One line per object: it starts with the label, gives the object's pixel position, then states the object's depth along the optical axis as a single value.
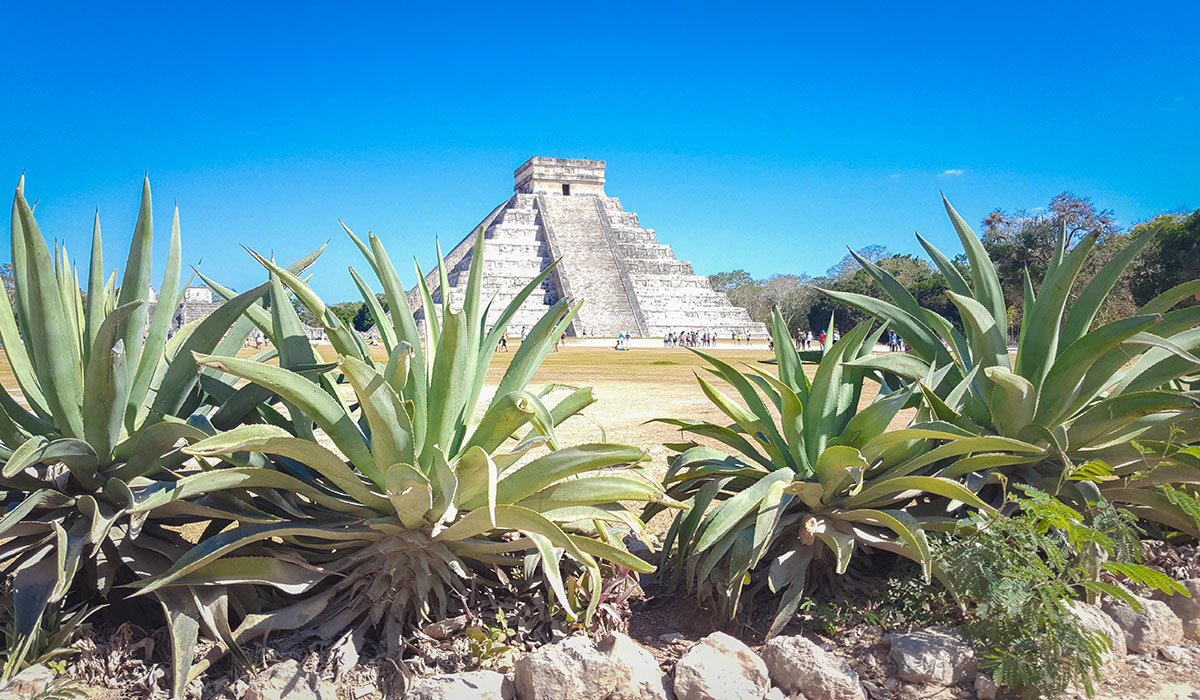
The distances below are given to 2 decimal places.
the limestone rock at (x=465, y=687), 2.10
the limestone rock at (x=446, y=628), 2.32
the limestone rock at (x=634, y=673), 2.17
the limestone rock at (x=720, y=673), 2.17
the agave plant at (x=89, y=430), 2.16
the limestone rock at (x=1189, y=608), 2.72
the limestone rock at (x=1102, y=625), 2.44
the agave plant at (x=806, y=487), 2.47
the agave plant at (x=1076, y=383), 2.69
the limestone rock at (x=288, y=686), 2.12
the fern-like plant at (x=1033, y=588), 2.17
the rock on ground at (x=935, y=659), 2.30
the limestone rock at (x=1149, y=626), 2.59
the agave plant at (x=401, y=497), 2.12
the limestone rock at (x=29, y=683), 2.08
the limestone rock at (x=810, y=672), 2.23
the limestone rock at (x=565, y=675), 2.11
